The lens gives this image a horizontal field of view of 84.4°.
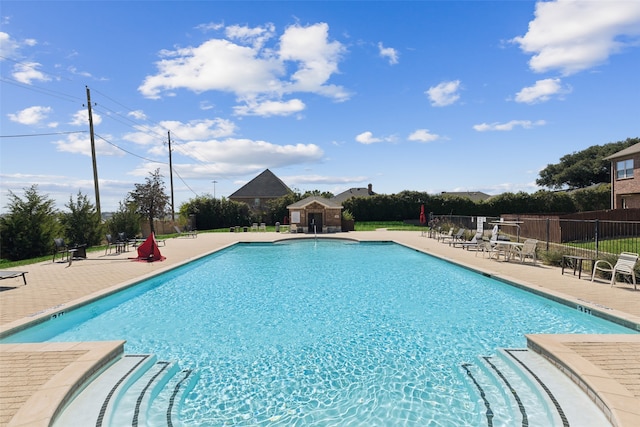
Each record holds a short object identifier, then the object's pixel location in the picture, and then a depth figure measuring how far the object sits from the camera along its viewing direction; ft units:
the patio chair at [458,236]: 62.18
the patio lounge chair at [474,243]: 52.26
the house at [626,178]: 74.02
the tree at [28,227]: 48.19
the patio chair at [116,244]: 52.36
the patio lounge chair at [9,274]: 28.89
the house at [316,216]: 93.76
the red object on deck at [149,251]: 45.06
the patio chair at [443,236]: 67.26
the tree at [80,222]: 57.26
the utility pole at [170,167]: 111.98
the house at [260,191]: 162.61
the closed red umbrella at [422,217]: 107.65
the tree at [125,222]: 68.13
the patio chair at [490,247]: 45.24
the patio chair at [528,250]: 40.27
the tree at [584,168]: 180.75
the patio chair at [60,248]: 45.06
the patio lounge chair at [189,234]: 87.21
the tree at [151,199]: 97.04
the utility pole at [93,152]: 67.05
